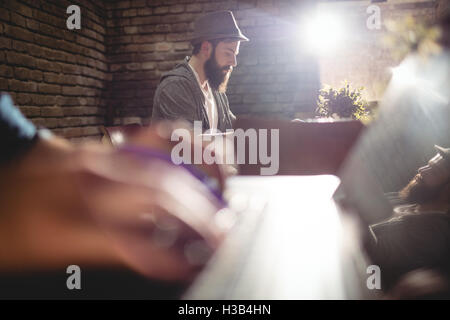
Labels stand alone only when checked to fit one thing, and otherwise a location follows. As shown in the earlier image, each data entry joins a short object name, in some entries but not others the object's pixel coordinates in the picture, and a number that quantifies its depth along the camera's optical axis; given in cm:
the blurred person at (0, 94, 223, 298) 34
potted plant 319
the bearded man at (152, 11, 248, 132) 244
